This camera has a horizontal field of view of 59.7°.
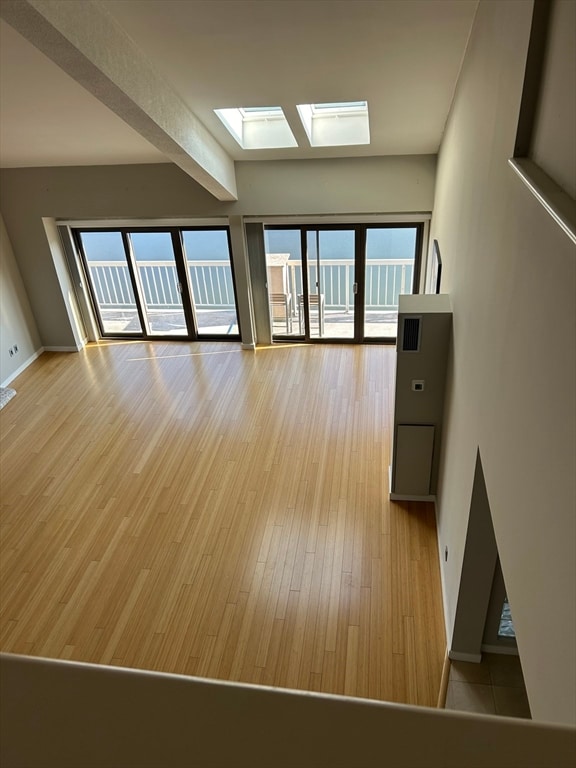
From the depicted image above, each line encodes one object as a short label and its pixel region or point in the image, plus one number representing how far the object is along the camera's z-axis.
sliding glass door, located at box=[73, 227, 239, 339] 7.77
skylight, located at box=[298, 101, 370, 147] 5.44
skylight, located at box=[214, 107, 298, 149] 5.66
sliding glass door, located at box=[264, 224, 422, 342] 7.29
